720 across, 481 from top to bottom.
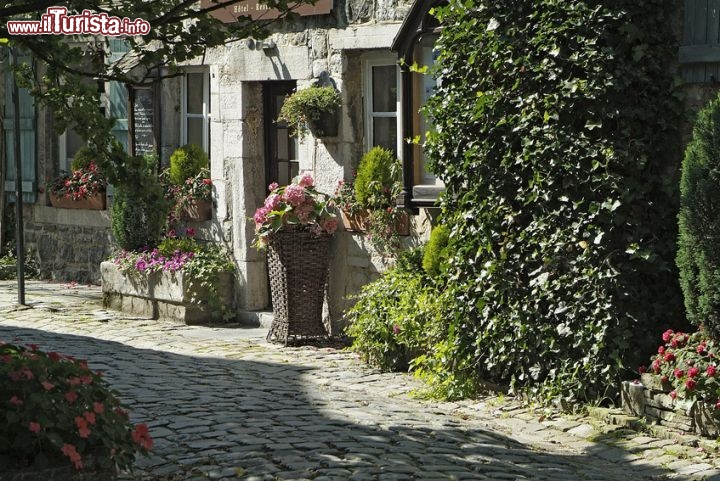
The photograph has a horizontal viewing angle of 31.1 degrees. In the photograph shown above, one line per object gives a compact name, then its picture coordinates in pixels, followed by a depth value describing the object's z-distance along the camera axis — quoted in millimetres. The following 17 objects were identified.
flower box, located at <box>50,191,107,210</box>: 14891
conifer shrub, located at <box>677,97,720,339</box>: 7637
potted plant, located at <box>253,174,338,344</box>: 11375
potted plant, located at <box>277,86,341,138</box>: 11570
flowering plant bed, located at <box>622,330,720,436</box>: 7500
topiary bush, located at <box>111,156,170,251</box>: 13711
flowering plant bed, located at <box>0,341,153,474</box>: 5562
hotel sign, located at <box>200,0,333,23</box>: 12280
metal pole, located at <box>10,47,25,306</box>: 13484
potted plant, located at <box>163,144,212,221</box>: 13258
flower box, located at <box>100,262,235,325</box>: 12742
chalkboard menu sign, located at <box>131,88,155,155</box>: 14141
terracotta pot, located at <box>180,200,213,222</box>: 13250
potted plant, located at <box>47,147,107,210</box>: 14898
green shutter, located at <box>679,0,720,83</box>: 8078
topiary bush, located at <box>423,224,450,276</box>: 9984
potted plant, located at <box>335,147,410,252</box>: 11016
